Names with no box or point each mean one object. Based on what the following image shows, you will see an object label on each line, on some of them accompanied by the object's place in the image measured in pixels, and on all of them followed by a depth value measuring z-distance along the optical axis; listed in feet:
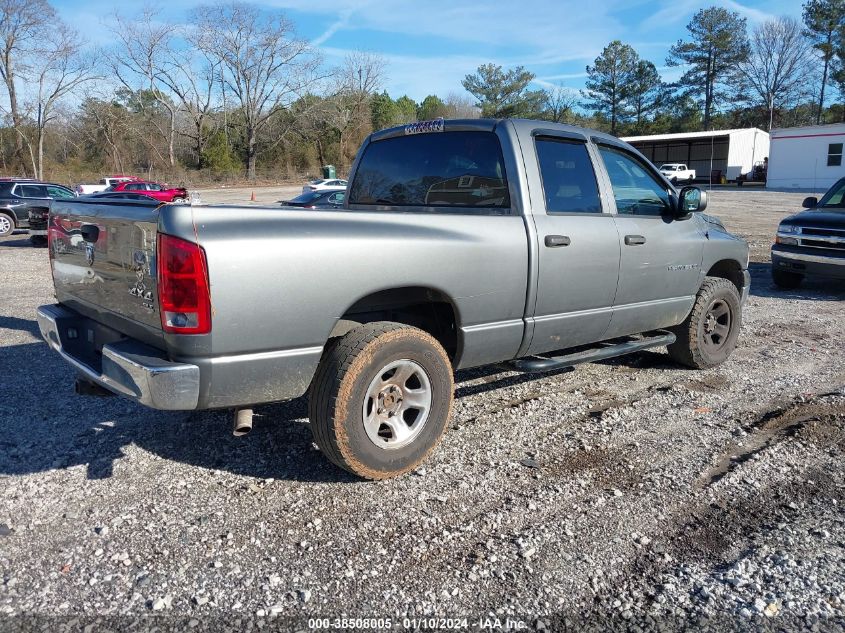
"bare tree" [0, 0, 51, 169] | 184.44
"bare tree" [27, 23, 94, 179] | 190.60
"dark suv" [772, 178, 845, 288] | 31.04
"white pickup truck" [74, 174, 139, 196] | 109.03
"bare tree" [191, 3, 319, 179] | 224.74
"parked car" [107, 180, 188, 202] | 88.65
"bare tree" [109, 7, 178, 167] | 216.95
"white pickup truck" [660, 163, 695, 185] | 169.99
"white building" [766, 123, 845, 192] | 137.49
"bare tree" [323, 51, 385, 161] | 235.61
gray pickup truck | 10.06
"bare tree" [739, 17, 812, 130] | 242.17
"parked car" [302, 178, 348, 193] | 124.18
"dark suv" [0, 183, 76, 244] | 64.13
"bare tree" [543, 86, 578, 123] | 260.83
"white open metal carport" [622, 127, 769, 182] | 179.42
